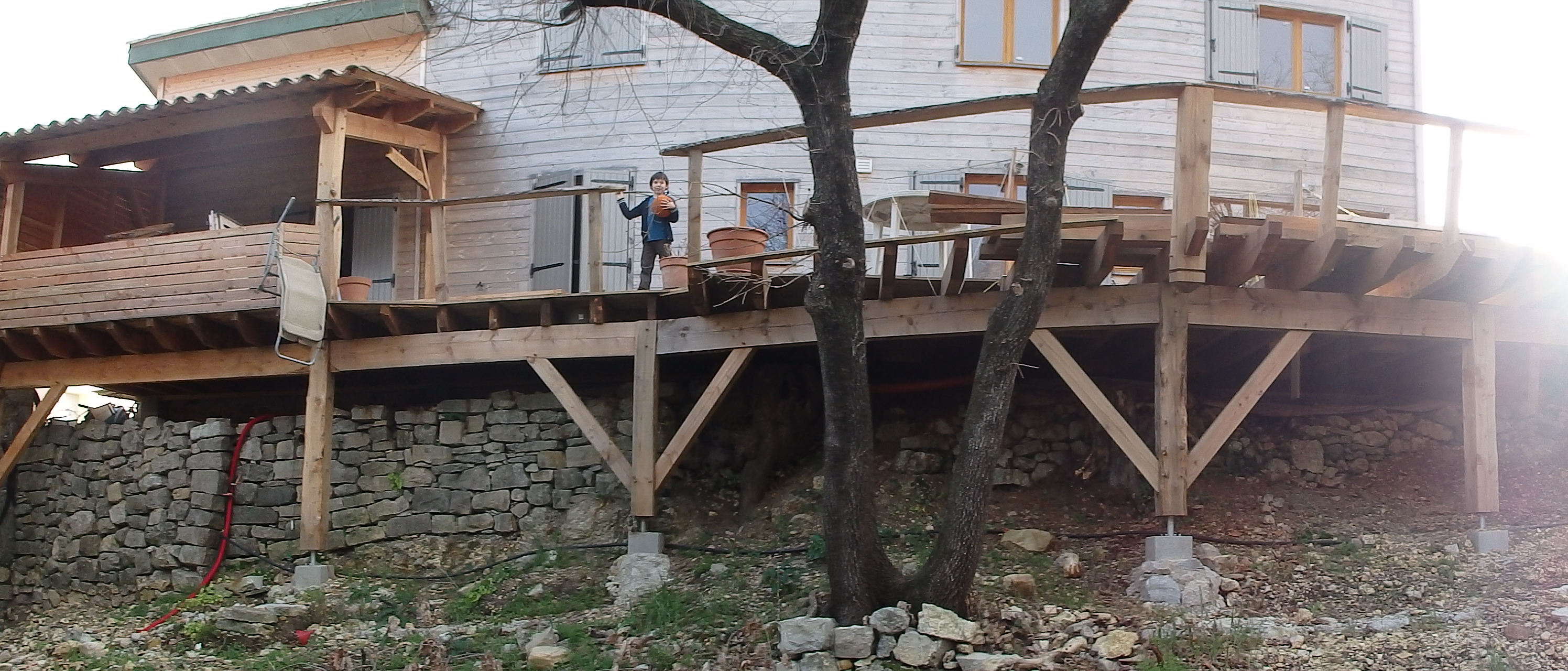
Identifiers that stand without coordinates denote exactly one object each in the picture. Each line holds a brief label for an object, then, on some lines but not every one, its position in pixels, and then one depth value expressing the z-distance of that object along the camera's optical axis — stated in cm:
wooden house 920
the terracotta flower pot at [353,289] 1152
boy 1090
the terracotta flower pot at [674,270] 1068
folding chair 1100
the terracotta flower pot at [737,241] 1024
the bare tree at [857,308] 798
